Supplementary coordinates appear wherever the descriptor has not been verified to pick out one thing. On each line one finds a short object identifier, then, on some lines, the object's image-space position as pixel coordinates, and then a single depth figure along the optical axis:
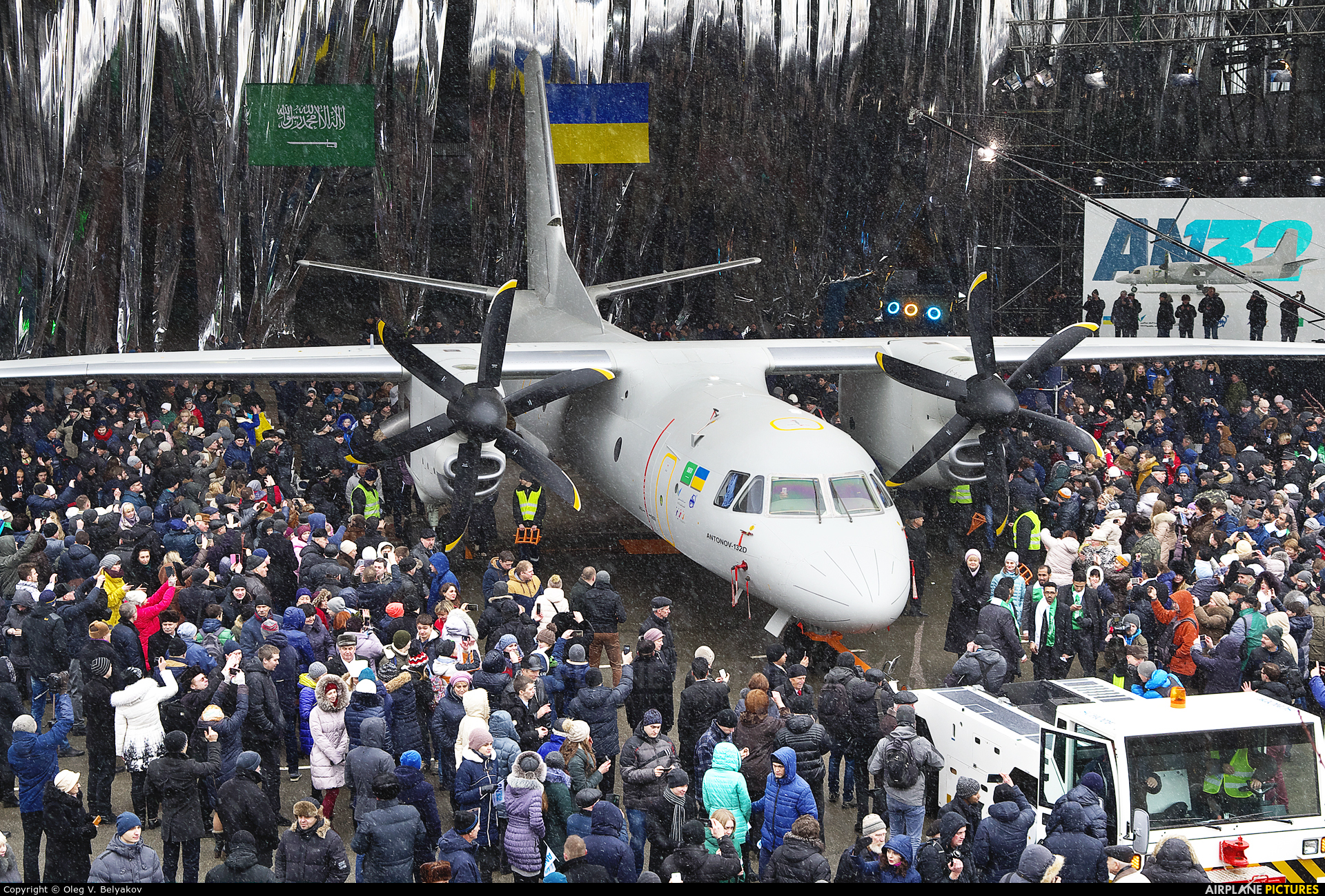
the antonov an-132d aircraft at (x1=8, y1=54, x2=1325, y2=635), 29.52
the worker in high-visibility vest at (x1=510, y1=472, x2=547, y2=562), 38.69
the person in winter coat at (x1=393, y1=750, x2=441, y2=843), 19.77
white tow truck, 17.98
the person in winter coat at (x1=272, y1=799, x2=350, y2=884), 17.05
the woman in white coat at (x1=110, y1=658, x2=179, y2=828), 21.23
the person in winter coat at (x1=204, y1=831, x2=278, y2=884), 15.69
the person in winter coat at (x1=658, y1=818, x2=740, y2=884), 16.23
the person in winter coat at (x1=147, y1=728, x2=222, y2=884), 19.27
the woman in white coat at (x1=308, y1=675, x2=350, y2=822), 21.08
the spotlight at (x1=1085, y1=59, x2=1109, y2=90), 56.62
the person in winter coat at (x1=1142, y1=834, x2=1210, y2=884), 15.31
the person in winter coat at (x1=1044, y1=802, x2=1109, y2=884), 16.25
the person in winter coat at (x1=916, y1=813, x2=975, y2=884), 16.89
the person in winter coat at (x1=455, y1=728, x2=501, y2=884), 19.73
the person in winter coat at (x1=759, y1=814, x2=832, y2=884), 16.11
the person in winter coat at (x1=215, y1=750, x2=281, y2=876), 18.59
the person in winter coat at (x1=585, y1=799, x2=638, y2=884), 16.94
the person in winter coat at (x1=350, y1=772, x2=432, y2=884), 17.59
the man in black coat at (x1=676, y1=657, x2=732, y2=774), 22.59
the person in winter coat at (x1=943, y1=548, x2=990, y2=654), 29.36
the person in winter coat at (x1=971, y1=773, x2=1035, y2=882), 17.25
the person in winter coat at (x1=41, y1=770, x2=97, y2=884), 18.12
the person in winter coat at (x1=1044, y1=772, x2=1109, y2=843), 16.95
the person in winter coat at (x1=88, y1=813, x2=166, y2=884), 16.30
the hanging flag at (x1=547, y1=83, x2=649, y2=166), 65.37
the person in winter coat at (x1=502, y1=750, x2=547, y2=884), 18.91
